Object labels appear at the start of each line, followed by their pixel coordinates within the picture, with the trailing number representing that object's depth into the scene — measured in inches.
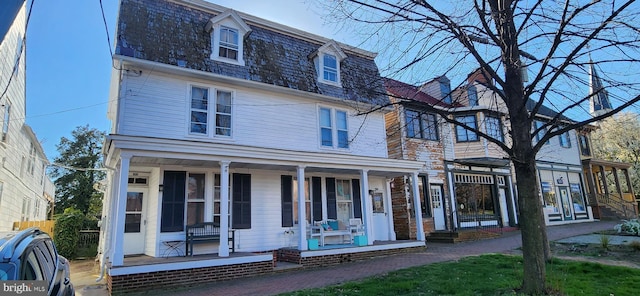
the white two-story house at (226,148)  370.6
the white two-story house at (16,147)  486.3
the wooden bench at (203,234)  393.4
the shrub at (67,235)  599.8
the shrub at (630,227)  538.3
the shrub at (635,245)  410.3
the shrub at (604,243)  428.5
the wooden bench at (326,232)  457.4
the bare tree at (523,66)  202.8
